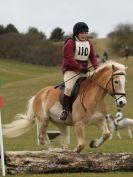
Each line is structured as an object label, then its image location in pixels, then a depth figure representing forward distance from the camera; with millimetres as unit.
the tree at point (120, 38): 106875
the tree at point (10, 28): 148125
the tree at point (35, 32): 151912
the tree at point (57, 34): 153750
